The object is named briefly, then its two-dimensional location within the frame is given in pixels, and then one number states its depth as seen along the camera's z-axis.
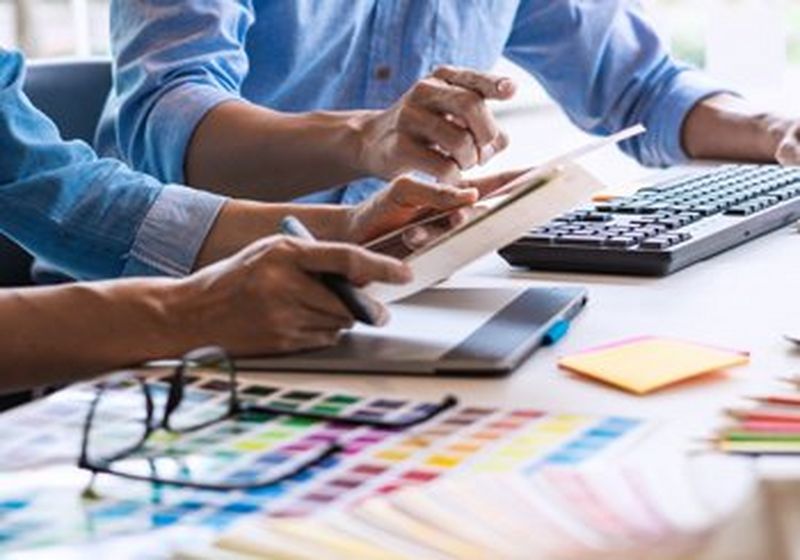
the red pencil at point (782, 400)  1.28
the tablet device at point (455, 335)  1.38
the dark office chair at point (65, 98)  1.97
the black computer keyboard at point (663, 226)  1.67
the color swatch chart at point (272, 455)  1.14
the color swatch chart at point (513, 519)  1.02
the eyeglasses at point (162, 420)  1.20
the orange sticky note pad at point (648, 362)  1.34
